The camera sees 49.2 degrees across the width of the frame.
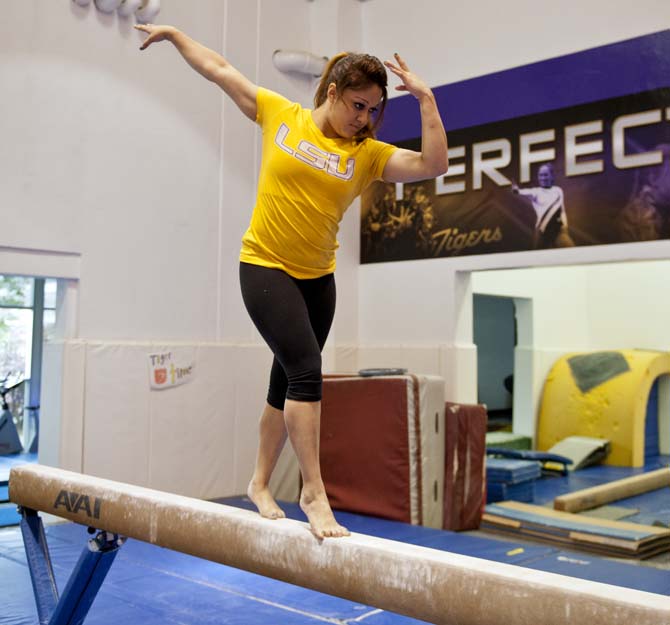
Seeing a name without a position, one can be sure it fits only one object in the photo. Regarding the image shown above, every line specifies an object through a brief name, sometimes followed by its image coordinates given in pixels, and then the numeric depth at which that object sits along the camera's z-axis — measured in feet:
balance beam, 5.03
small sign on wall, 19.38
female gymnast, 6.95
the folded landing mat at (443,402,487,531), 18.84
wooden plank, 20.38
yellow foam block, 29.14
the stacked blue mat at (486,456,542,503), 22.15
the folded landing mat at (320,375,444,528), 18.25
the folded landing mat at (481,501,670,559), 16.67
